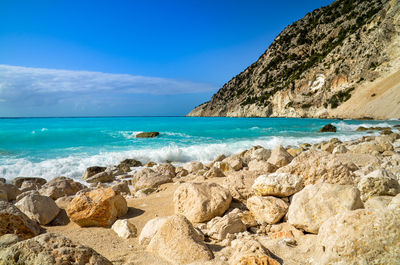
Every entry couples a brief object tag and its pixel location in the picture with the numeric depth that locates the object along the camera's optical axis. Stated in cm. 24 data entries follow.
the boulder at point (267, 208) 362
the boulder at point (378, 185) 333
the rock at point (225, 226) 331
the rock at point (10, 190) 630
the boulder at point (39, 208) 423
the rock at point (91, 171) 935
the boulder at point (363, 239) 198
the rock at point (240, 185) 445
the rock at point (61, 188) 632
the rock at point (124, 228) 357
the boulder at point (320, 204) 307
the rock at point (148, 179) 723
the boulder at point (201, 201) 390
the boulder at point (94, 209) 401
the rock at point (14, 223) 324
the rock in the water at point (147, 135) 2533
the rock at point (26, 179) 857
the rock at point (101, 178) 862
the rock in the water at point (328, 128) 2535
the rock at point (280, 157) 726
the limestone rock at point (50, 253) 188
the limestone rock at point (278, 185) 391
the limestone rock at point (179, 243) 268
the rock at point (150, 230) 325
